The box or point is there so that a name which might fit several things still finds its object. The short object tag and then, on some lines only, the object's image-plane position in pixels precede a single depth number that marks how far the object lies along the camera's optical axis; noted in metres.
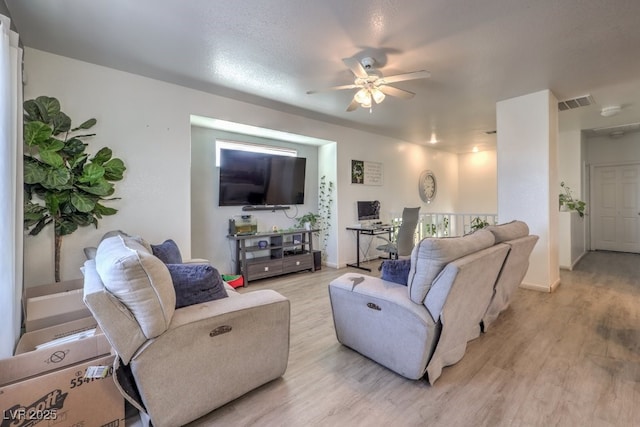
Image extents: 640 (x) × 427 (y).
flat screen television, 4.05
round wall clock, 6.88
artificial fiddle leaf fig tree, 2.35
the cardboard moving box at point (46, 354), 1.44
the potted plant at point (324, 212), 5.16
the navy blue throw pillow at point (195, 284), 1.67
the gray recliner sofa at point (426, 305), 1.71
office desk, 4.93
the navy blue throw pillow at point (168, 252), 2.55
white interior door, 5.90
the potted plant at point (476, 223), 4.57
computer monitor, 5.42
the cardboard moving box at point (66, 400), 1.26
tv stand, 4.10
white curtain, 1.69
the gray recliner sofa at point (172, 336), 1.33
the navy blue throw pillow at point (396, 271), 2.07
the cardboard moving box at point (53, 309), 2.02
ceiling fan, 2.43
